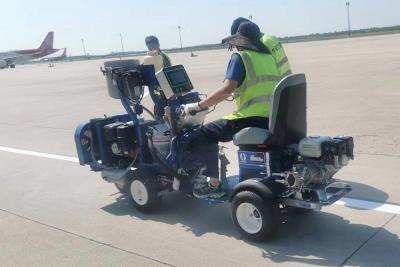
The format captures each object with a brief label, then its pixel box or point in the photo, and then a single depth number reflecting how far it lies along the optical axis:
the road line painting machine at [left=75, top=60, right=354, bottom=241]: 4.12
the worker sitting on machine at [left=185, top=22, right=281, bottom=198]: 4.34
